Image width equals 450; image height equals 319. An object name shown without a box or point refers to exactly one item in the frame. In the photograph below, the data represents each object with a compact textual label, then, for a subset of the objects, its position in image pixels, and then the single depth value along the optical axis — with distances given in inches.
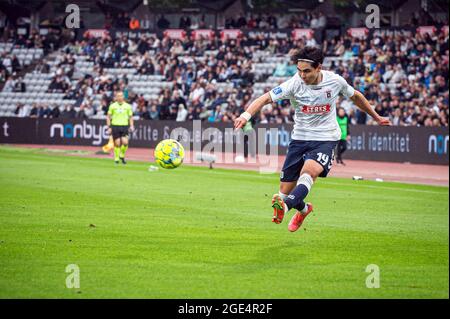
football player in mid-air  458.9
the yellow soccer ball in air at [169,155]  670.5
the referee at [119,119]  1154.7
